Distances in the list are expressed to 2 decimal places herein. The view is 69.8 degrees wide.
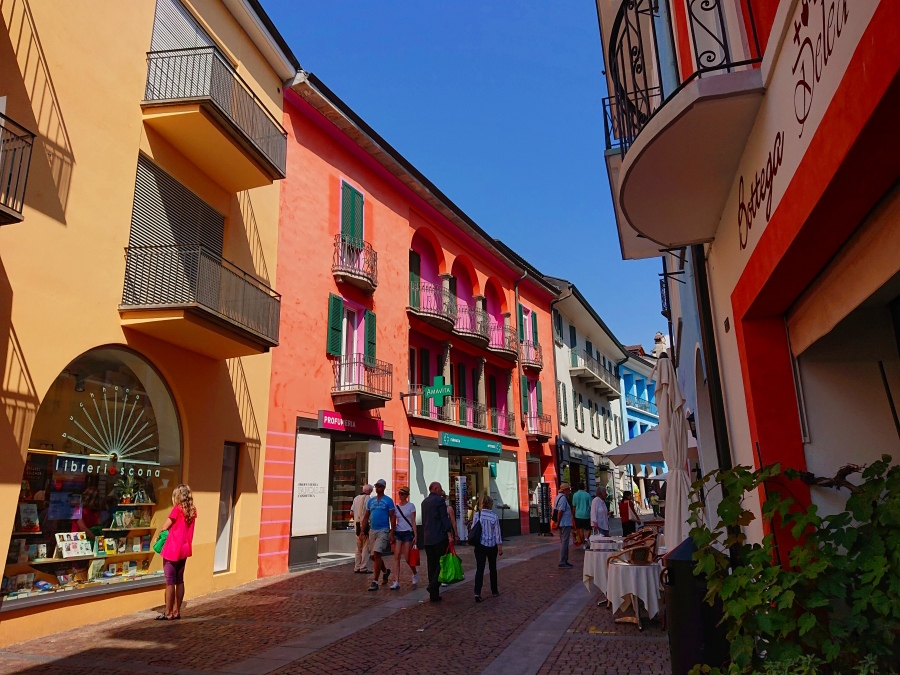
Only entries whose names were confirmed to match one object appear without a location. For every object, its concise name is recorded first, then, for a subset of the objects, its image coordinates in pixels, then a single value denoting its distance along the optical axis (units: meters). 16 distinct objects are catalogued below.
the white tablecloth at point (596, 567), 8.47
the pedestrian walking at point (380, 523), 11.10
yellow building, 7.95
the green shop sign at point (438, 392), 18.89
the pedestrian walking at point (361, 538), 13.10
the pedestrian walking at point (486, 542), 9.77
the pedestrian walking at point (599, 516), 14.56
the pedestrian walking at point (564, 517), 13.84
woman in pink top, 8.42
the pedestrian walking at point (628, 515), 16.14
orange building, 14.22
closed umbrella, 7.50
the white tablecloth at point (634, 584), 7.23
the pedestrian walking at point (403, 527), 11.07
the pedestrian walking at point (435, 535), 9.63
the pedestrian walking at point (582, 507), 16.66
